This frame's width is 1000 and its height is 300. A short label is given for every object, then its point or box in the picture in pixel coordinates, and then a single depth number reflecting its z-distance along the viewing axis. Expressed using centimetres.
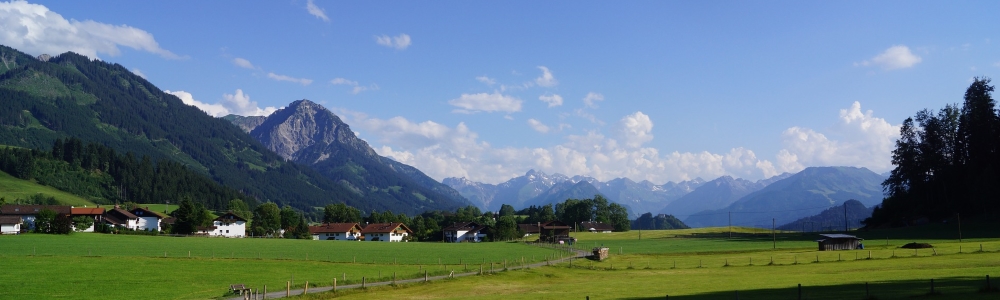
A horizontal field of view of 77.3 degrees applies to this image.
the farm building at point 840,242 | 8438
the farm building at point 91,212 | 15975
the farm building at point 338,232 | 18050
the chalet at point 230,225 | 17612
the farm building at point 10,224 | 13150
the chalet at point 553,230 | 17012
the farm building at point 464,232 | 18388
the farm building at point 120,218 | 16000
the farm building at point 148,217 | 16862
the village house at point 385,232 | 17862
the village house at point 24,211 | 14375
